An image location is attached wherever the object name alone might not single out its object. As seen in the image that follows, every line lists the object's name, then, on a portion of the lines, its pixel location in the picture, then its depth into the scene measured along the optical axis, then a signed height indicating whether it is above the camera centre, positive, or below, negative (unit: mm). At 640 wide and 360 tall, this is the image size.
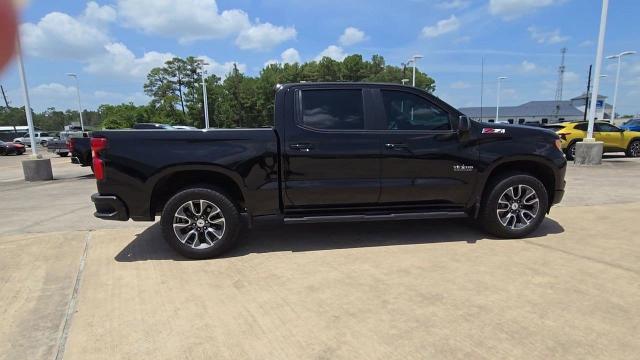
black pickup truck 4629 -630
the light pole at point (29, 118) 12417 -13
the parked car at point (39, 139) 50656 -2626
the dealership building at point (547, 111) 96250 -71
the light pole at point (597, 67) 13133 +1366
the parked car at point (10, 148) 32656 -2377
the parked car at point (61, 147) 25614 -1823
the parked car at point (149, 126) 18128 -435
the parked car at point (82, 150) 8820 -690
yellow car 15539 -1028
